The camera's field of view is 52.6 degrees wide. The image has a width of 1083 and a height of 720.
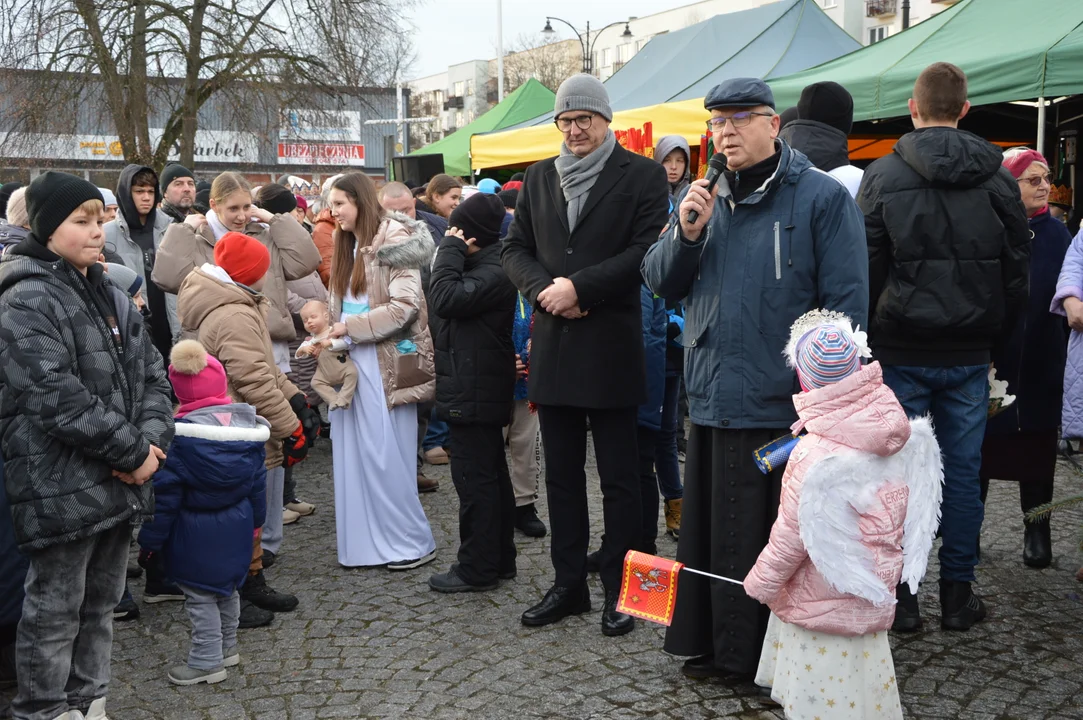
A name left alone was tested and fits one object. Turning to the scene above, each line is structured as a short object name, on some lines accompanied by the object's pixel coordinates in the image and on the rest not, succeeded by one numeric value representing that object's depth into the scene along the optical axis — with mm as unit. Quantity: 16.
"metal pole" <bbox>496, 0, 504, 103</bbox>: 42572
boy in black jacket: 5109
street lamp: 33456
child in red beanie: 4652
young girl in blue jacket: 3984
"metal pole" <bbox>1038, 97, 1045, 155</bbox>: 7276
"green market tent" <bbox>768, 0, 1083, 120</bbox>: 7113
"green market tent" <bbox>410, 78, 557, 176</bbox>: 16719
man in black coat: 4410
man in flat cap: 3729
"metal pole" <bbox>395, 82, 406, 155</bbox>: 44650
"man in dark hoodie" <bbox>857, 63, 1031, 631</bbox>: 4344
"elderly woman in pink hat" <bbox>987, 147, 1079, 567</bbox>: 5270
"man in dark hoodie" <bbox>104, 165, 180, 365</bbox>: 6746
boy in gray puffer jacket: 3359
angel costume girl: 3041
